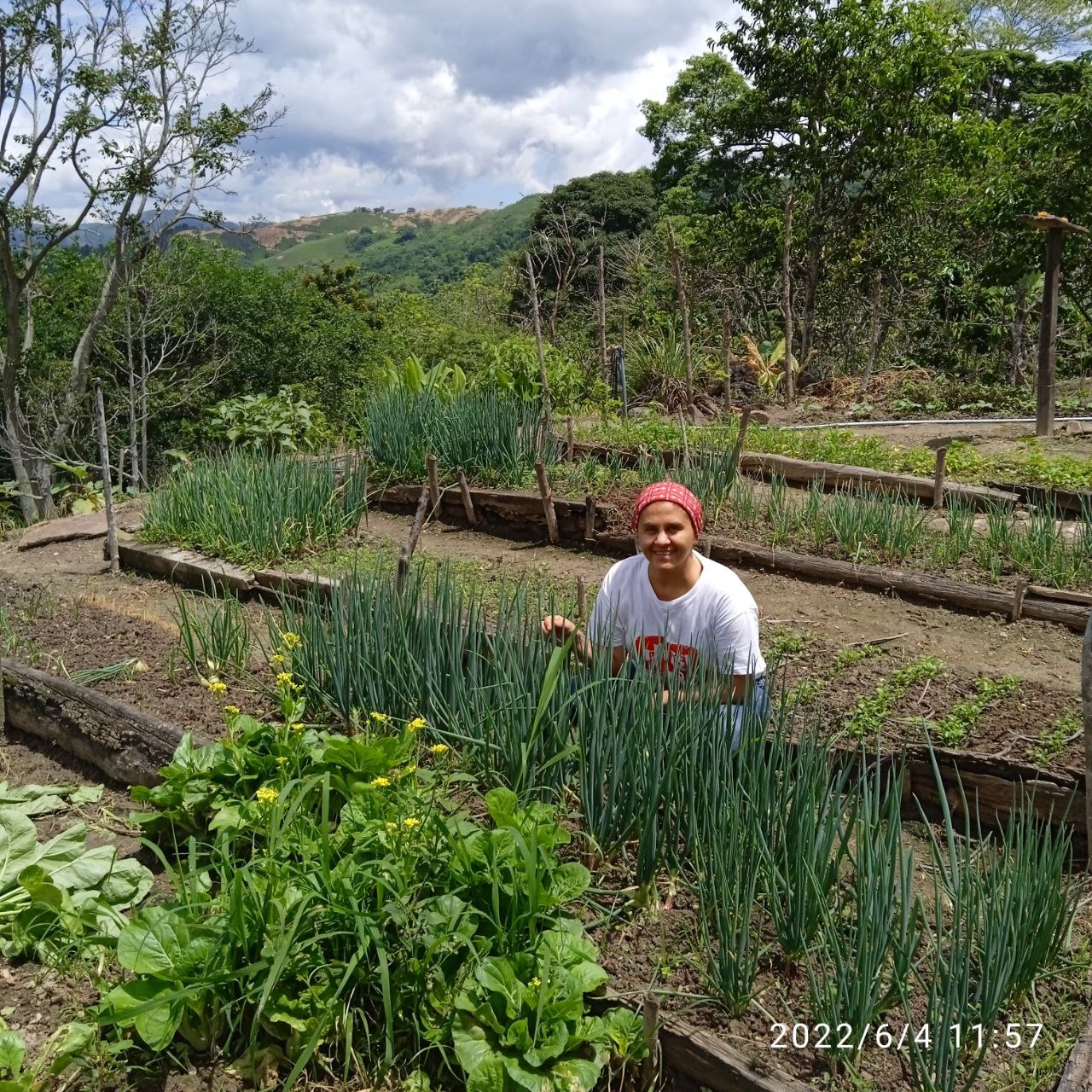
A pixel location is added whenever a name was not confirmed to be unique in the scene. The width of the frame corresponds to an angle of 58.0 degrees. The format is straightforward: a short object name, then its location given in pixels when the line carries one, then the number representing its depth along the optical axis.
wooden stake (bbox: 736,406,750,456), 6.05
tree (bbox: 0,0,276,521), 13.79
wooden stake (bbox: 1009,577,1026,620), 4.40
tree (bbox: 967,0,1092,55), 26.69
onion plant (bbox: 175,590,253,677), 3.54
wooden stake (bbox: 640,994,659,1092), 1.89
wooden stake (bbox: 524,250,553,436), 7.12
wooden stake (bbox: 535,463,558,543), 6.04
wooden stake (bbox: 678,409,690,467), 5.78
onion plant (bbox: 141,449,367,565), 5.62
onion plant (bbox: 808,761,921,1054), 1.77
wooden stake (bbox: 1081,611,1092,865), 2.21
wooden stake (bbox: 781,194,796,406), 10.56
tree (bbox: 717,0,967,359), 12.41
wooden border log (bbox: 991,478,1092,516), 6.02
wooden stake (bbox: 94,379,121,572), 5.15
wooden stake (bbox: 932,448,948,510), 5.84
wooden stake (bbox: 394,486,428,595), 3.27
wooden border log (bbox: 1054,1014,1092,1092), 1.75
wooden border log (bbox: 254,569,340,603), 4.84
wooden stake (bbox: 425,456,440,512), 6.36
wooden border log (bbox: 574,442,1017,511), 6.12
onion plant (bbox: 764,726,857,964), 1.99
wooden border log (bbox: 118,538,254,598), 5.28
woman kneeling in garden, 2.94
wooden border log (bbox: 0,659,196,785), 3.04
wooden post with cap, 8.00
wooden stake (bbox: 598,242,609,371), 9.27
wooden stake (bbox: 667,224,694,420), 8.43
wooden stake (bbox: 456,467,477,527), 6.56
